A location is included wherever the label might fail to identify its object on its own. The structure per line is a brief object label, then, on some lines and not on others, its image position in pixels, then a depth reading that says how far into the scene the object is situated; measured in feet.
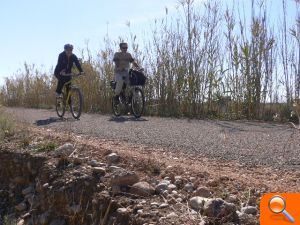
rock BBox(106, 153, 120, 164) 14.26
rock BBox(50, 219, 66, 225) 12.64
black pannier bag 34.55
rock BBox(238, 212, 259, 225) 8.71
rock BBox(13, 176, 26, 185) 16.05
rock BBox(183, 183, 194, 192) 10.93
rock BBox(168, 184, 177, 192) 11.08
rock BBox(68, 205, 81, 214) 12.30
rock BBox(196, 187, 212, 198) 10.35
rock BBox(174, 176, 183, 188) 11.39
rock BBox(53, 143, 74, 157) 15.71
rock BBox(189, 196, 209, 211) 9.65
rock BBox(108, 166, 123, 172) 13.00
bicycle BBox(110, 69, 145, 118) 34.94
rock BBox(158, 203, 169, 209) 10.20
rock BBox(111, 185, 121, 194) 11.57
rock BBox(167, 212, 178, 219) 9.53
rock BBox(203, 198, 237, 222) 8.96
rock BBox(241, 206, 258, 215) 9.18
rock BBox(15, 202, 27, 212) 14.74
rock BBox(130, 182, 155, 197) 11.17
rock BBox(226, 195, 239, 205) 9.78
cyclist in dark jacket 33.99
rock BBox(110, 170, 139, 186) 11.80
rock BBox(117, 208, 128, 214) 10.57
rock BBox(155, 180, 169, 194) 11.15
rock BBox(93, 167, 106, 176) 13.01
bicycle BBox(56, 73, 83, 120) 33.35
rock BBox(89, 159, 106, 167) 13.92
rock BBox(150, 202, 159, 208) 10.31
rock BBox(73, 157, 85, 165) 14.40
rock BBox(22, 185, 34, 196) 15.17
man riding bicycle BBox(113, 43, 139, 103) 35.29
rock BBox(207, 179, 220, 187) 10.92
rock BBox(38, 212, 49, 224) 13.17
